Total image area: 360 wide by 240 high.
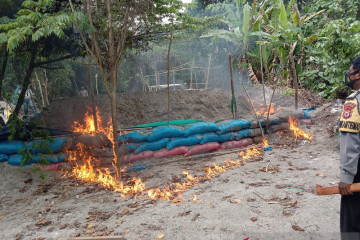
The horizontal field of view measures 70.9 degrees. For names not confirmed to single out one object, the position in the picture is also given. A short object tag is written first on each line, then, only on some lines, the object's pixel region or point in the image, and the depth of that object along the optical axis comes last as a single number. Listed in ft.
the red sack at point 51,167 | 15.55
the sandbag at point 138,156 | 16.65
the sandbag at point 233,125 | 19.33
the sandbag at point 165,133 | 17.33
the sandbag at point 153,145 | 17.05
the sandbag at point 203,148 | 17.97
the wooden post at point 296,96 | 23.79
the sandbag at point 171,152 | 17.37
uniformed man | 5.84
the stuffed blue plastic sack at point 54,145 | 15.28
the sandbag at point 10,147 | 15.05
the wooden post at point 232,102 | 21.03
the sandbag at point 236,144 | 19.32
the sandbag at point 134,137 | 16.63
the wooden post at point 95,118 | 18.39
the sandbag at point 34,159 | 15.19
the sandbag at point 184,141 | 17.66
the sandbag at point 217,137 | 18.59
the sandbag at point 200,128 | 18.13
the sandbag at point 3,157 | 15.16
